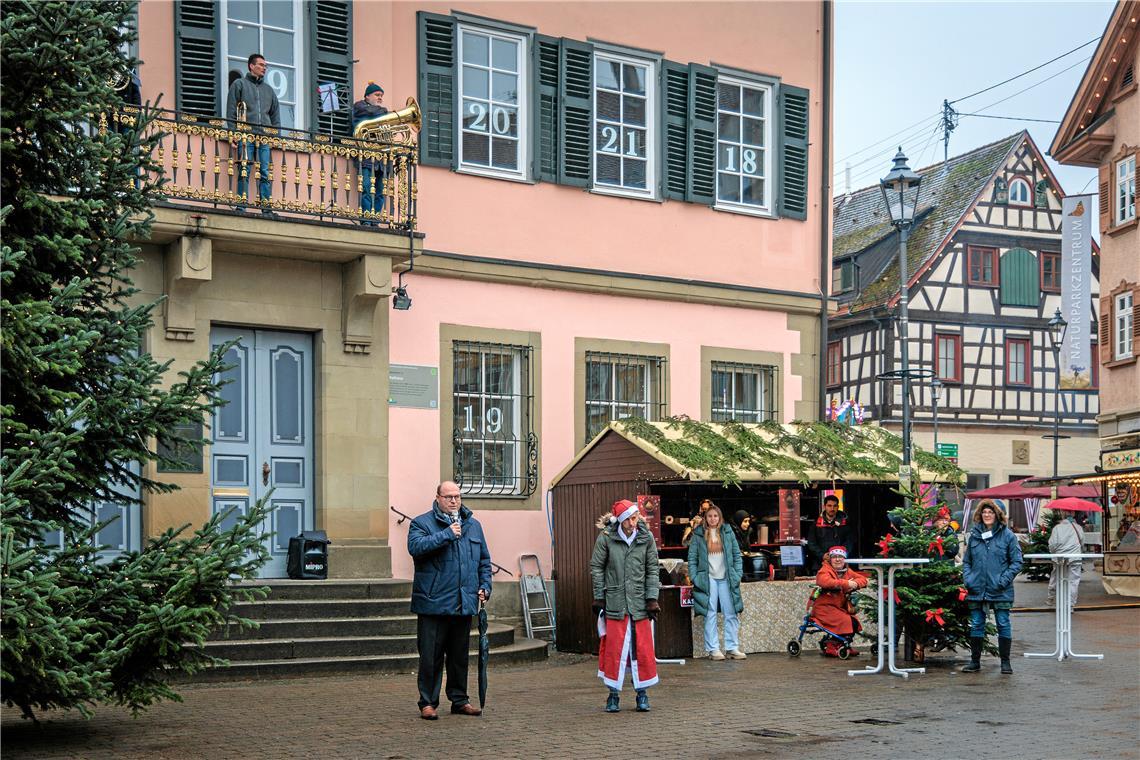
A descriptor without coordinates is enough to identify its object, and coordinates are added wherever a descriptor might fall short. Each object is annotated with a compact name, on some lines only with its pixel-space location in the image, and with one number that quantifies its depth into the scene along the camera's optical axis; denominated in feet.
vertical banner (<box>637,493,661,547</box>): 53.11
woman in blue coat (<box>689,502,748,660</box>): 51.67
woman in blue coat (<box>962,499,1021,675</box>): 46.34
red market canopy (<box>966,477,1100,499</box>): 112.24
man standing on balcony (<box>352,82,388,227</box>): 53.47
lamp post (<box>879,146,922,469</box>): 59.36
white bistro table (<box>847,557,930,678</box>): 45.24
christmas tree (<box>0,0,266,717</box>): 28.45
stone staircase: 44.21
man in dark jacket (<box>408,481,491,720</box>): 36.32
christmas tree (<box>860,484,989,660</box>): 48.19
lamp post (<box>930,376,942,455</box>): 116.97
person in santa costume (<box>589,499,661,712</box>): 38.63
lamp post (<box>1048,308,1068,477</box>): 140.05
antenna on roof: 168.65
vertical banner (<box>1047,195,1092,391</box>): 114.21
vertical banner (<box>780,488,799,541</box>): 55.88
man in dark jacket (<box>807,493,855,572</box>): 58.13
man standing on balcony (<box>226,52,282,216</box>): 51.21
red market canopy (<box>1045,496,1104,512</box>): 99.14
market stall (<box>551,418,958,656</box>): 53.31
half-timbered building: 146.51
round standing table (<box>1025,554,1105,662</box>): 49.78
